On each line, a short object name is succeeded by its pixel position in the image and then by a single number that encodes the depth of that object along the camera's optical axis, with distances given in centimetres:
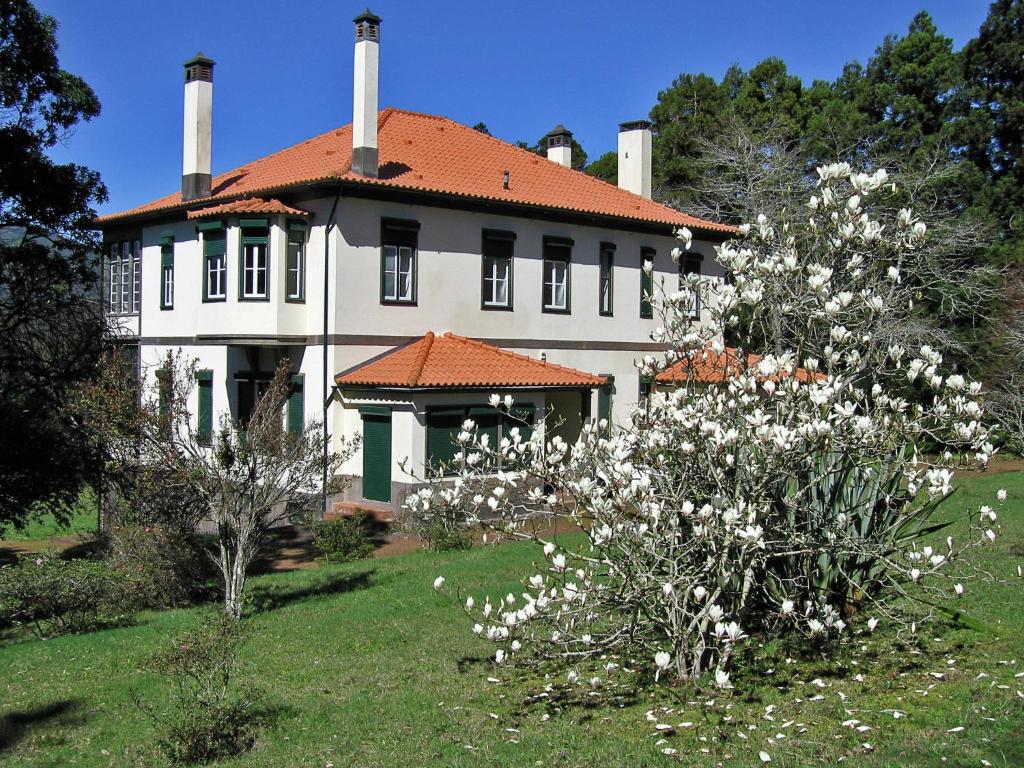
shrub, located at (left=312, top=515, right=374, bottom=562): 1791
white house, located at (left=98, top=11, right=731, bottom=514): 2175
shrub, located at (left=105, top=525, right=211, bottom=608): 1441
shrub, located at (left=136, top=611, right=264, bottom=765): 750
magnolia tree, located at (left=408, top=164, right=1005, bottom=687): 723
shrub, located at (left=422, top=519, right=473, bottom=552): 1820
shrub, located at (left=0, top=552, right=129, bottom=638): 1345
